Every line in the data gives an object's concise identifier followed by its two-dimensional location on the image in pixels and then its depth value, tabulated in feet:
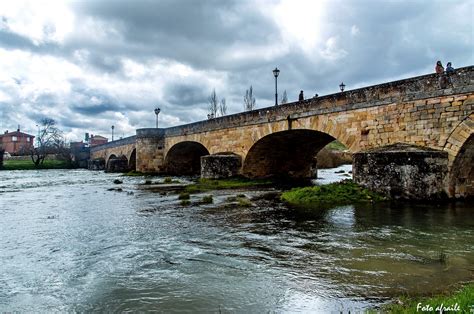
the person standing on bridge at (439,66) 42.62
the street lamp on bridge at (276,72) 70.61
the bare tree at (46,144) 193.34
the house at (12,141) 294.66
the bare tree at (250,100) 172.45
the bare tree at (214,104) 183.04
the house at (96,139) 377.21
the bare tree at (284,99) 174.50
